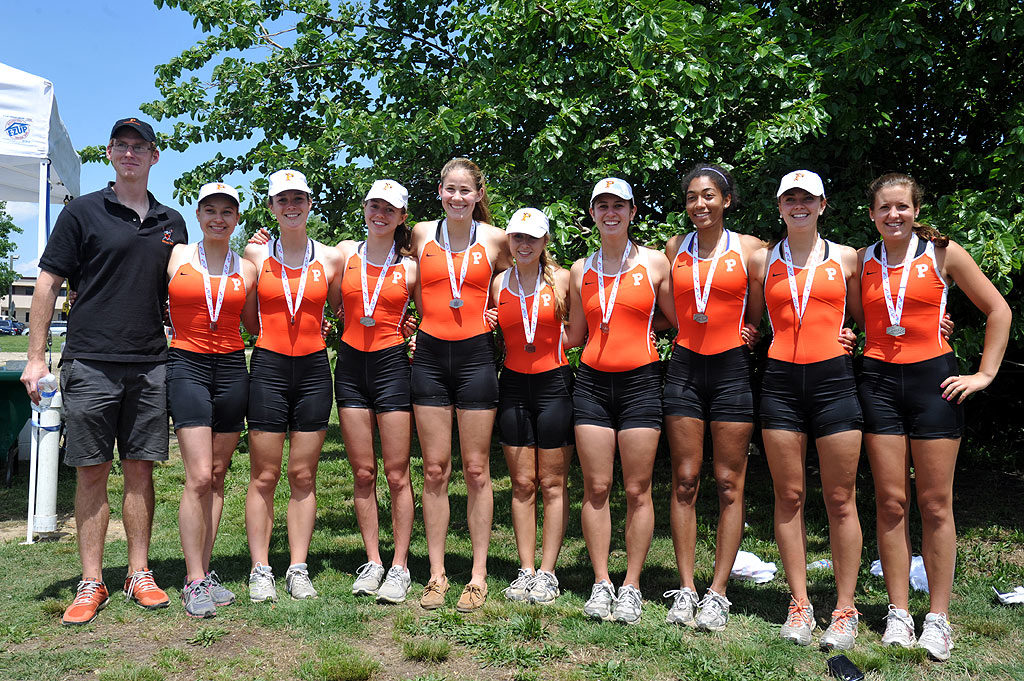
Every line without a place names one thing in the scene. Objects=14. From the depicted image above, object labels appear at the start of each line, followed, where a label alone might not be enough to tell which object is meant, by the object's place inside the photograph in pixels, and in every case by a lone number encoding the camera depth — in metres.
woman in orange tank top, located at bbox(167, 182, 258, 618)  4.68
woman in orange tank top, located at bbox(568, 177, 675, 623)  4.58
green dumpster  7.71
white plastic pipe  6.27
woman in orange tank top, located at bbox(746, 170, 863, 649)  4.29
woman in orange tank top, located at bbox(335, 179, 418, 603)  4.86
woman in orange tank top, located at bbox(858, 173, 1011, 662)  4.21
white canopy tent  7.06
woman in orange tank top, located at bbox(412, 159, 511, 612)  4.81
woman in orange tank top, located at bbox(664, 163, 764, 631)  4.47
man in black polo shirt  4.57
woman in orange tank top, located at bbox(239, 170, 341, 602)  4.82
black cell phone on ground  3.85
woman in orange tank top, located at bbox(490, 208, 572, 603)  4.75
